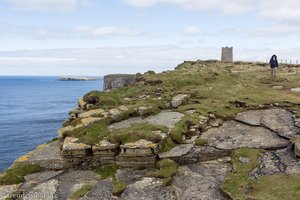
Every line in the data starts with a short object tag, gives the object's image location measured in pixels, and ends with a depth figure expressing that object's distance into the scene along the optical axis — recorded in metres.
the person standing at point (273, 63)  37.41
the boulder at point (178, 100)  21.56
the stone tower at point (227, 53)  66.31
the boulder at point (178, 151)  15.45
